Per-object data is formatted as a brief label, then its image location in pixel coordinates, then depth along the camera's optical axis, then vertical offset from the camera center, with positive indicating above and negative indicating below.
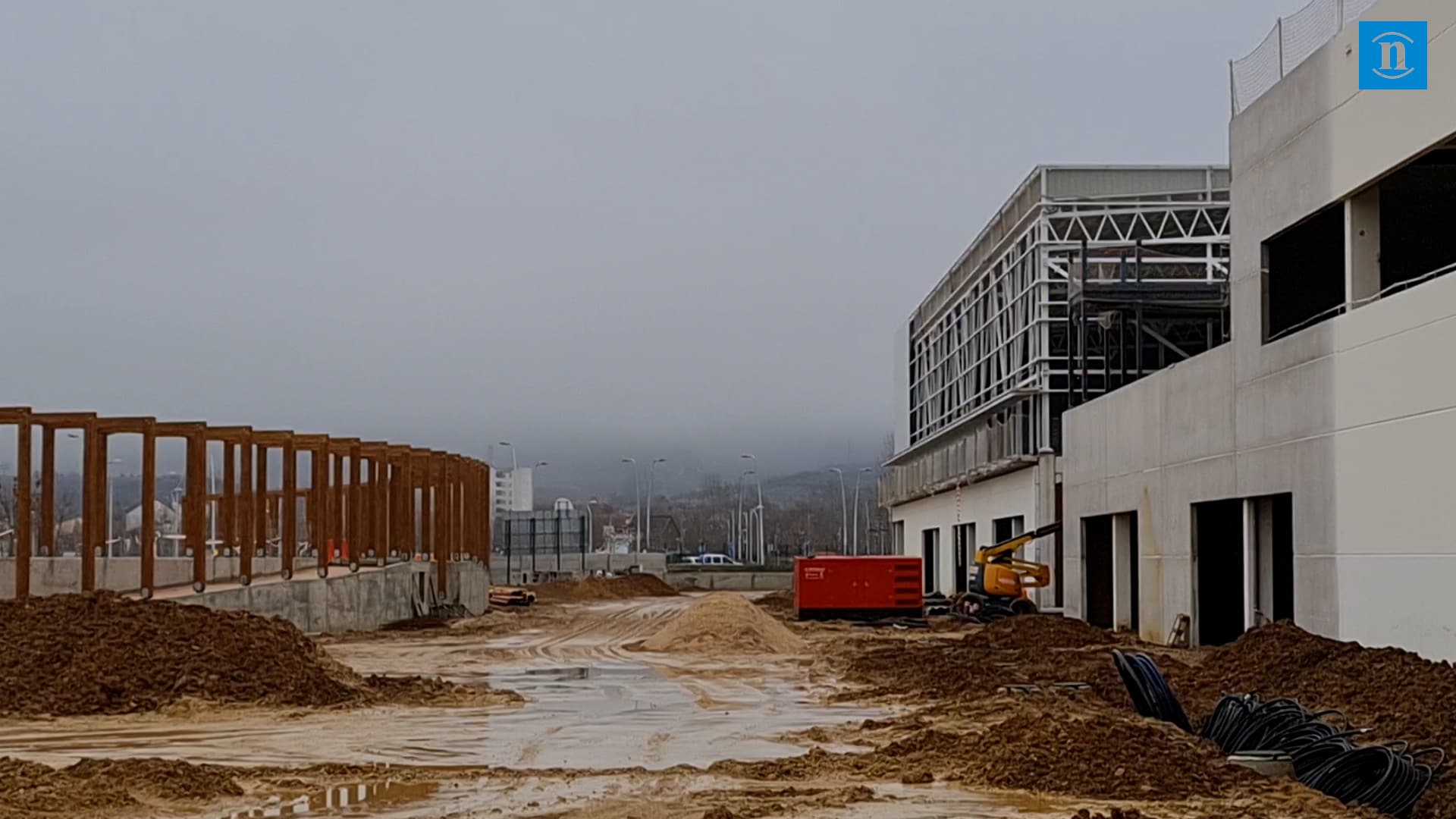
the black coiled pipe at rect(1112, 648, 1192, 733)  17.59 -2.13
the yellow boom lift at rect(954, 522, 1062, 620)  42.72 -2.24
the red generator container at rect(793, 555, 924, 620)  45.16 -2.57
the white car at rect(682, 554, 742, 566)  108.44 -4.44
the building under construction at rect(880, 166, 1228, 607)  43.19 +4.85
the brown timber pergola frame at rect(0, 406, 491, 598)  29.98 -0.13
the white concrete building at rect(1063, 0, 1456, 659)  19.34 +1.33
